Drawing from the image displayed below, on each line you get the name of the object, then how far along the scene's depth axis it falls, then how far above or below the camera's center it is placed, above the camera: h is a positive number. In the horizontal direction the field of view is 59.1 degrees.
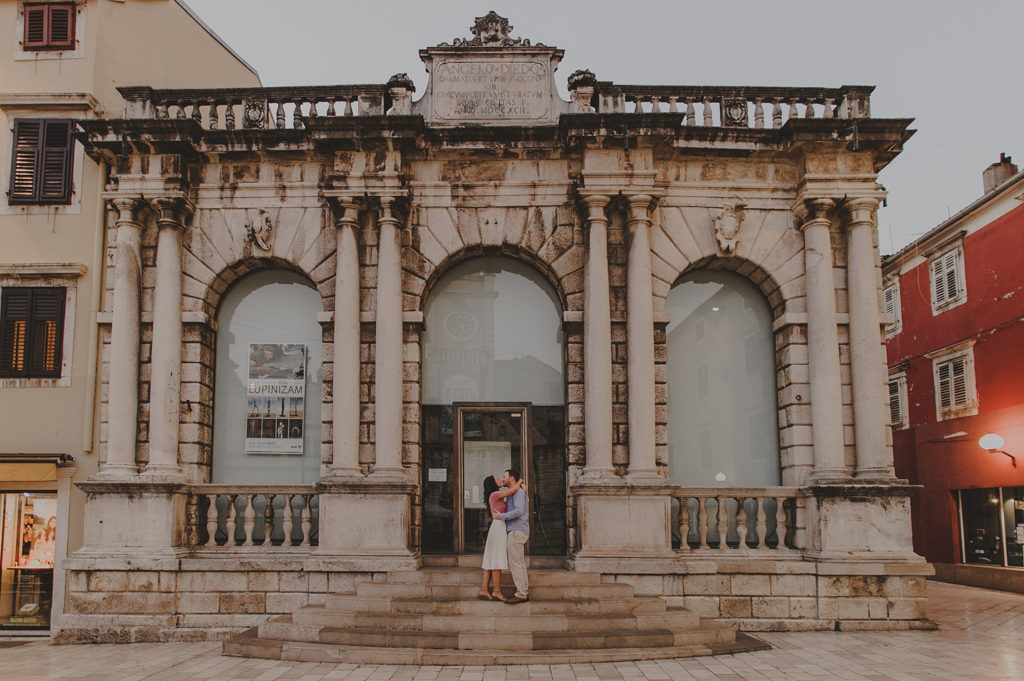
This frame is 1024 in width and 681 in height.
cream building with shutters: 15.10 +3.46
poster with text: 15.28 +1.35
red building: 20.08 +2.18
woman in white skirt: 12.52 -1.00
